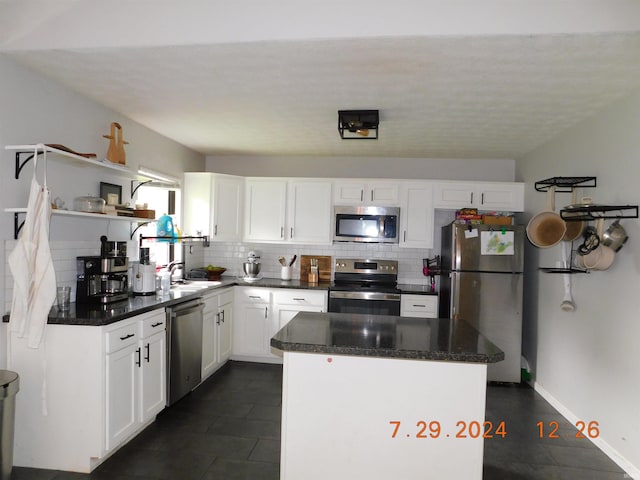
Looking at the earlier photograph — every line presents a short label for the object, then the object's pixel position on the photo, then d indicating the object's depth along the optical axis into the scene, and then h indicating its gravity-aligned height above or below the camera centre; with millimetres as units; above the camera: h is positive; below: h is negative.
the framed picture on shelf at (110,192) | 3123 +277
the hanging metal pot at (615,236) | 2781 +16
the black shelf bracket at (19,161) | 2605 +382
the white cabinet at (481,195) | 4730 +441
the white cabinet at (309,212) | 4961 +223
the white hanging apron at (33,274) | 2389 -275
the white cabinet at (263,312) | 4652 -890
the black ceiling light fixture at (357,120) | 3303 +869
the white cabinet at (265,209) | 5031 +245
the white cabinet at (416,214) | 4816 +221
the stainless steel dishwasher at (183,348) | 3336 -982
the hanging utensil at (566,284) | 3416 -375
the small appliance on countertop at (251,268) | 5055 -447
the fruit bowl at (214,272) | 4879 -499
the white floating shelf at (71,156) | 2469 +435
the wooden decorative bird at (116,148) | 3170 +580
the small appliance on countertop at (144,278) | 3455 -413
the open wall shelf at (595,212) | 2695 +183
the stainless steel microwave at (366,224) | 4844 +96
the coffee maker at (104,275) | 3021 -358
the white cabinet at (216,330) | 4055 -1008
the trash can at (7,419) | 2223 -1022
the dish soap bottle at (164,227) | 4273 +7
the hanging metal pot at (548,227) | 3370 +79
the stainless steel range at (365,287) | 4574 -606
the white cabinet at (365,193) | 4855 +450
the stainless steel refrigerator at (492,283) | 4250 -465
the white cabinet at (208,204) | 4820 +275
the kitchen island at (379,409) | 2051 -855
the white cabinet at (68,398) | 2510 -1015
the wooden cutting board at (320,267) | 5266 -440
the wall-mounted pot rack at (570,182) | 3232 +432
